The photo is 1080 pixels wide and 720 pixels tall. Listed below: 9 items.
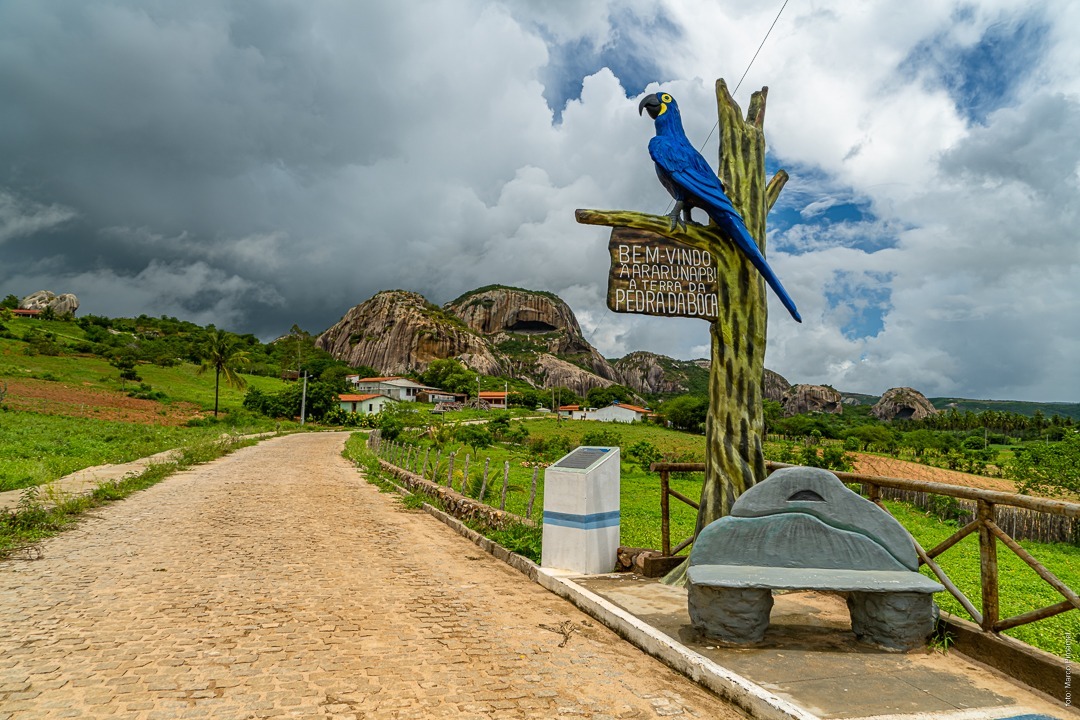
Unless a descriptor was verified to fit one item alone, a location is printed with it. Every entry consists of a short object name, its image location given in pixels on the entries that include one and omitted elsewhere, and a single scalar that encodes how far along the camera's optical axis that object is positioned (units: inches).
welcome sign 246.8
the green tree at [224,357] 1817.2
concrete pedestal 259.4
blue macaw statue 241.8
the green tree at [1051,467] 720.3
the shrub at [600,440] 1258.6
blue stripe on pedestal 259.9
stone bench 165.2
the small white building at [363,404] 2623.0
